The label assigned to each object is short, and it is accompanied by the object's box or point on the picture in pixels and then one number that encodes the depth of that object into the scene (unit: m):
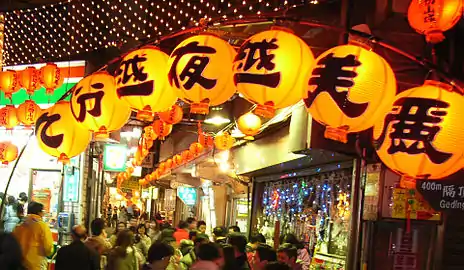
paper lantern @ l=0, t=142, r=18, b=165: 16.06
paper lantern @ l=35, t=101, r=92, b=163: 10.73
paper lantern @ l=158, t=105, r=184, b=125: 14.15
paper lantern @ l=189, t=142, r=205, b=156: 20.50
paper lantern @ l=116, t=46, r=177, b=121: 8.76
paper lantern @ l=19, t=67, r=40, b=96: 14.10
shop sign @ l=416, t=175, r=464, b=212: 8.32
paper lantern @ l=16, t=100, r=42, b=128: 14.58
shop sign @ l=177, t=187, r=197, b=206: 31.81
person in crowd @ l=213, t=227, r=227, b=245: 13.77
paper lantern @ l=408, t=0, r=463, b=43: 7.04
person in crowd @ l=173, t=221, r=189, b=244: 16.06
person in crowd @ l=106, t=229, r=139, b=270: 9.76
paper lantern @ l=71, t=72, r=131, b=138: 9.62
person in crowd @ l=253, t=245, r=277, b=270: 8.77
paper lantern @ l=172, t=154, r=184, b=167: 24.37
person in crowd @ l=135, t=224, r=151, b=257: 13.91
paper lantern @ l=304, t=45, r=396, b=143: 6.77
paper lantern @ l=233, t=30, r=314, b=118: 7.24
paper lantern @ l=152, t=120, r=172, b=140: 17.38
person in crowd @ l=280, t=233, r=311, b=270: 12.21
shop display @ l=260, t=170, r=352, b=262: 11.30
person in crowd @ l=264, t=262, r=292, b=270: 6.96
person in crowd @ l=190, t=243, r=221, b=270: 7.30
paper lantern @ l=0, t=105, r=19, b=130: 14.94
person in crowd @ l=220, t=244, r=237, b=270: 8.38
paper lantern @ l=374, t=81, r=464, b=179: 6.71
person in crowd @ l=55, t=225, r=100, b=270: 9.19
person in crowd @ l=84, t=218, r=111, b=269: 10.72
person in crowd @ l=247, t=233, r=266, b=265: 12.29
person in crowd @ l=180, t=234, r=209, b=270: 10.91
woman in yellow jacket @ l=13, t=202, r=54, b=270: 10.91
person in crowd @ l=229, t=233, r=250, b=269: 8.94
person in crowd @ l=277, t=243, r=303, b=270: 9.62
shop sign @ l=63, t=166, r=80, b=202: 18.03
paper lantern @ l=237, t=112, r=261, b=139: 13.39
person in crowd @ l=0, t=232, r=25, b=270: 8.50
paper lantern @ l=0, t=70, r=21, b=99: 14.54
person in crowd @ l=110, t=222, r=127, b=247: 14.77
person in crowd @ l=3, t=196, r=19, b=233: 15.23
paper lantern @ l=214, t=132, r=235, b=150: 17.03
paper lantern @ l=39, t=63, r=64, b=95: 13.83
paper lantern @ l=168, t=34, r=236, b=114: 7.85
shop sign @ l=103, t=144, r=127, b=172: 23.50
